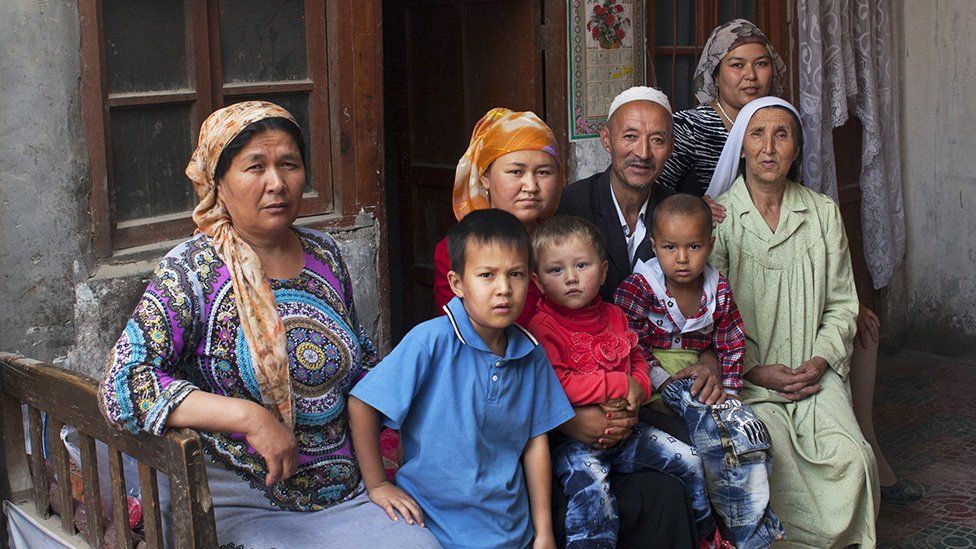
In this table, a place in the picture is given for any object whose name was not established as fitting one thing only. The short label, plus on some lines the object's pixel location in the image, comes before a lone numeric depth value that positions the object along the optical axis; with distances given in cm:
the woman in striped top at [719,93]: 429
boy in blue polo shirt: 265
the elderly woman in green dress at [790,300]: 350
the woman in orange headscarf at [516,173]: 315
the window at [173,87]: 333
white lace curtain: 562
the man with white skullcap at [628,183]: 348
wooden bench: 230
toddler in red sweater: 288
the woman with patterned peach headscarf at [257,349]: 246
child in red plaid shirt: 311
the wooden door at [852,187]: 645
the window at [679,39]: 530
